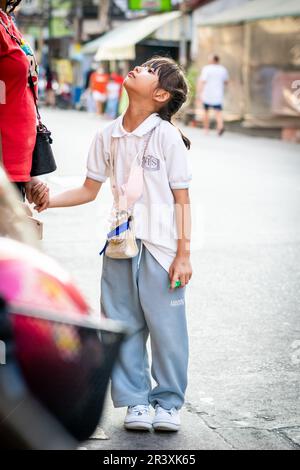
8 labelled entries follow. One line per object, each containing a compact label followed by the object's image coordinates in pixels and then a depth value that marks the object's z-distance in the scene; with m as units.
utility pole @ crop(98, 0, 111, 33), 42.06
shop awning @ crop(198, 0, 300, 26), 21.29
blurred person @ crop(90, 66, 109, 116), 32.69
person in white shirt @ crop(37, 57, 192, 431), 3.64
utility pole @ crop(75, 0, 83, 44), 46.84
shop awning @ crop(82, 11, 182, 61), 32.03
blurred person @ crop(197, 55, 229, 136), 22.45
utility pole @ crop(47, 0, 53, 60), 48.88
